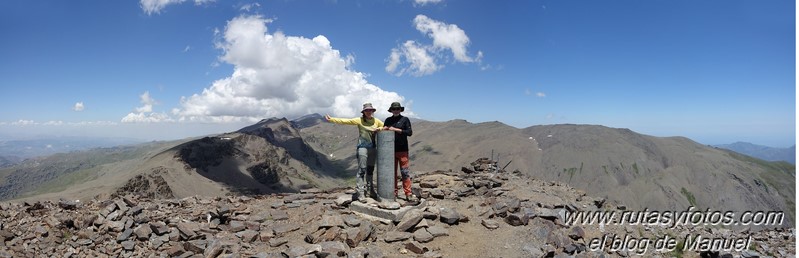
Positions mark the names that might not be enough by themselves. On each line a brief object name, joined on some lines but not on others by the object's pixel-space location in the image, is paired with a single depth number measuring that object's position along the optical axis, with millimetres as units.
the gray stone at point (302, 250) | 9195
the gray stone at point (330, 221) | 10828
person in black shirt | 12195
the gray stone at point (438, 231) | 10641
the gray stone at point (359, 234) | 9891
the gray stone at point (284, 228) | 11094
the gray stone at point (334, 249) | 9094
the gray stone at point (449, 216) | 11609
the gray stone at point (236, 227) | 11698
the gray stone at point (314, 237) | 10242
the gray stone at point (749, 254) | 12038
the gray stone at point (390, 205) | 11555
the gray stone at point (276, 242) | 10245
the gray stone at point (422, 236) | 10181
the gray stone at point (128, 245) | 10633
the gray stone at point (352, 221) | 11055
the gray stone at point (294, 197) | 15245
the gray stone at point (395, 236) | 10094
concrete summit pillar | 12062
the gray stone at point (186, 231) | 11078
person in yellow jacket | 12117
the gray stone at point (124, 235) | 11085
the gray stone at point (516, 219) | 11984
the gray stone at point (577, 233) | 11906
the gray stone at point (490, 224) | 11652
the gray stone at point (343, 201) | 12984
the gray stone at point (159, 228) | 11289
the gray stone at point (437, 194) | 15828
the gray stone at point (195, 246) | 10172
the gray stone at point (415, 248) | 9487
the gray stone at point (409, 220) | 10680
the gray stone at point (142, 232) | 11062
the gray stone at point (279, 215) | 12471
